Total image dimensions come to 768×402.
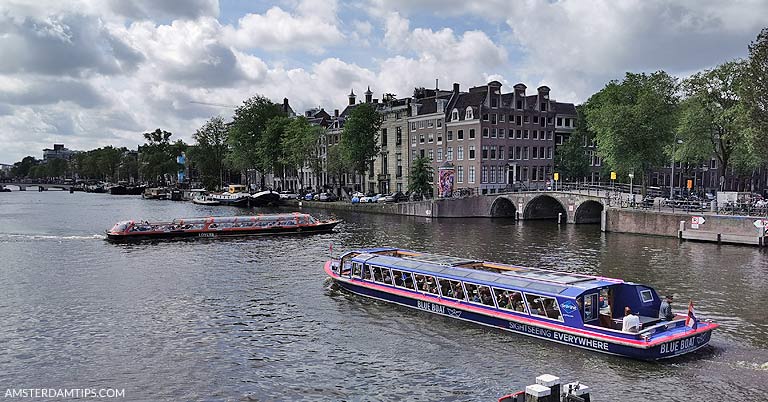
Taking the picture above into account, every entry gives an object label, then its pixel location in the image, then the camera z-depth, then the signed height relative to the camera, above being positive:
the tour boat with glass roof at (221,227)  66.62 -4.46
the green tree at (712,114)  72.19 +9.10
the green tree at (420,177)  100.81 +1.98
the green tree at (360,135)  112.94 +10.03
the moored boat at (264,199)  126.39 -2.11
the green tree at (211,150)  169.12 +10.75
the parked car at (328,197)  122.88 -1.66
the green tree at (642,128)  76.81 +7.92
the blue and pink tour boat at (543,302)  25.70 -5.61
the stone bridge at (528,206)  83.34 -2.58
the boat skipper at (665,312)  27.80 -5.61
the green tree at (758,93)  59.28 +9.40
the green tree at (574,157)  104.06 +5.53
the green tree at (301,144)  125.94 +9.42
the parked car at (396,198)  106.62 -1.59
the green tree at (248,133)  148.88 +13.66
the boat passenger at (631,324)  25.53 -5.65
